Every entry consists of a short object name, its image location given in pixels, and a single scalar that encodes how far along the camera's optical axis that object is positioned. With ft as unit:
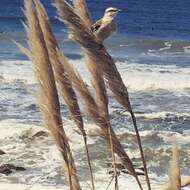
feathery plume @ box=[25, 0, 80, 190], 13.03
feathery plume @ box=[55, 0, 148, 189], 12.71
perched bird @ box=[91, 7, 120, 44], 13.87
